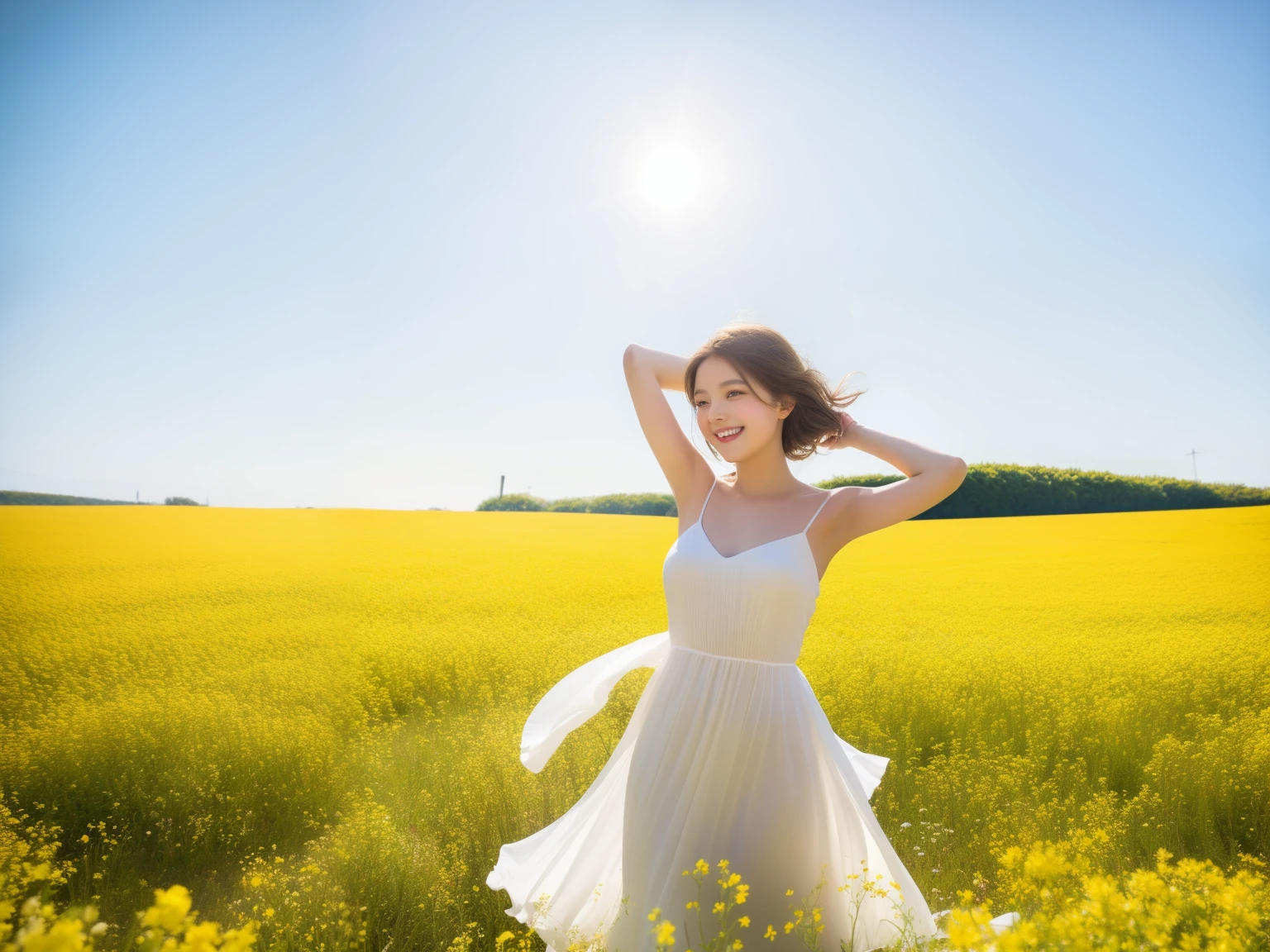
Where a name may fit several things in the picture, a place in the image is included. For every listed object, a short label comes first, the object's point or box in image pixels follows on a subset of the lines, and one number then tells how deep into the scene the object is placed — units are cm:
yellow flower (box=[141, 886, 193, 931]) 89
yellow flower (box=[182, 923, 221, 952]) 93
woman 213
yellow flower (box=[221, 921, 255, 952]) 92
